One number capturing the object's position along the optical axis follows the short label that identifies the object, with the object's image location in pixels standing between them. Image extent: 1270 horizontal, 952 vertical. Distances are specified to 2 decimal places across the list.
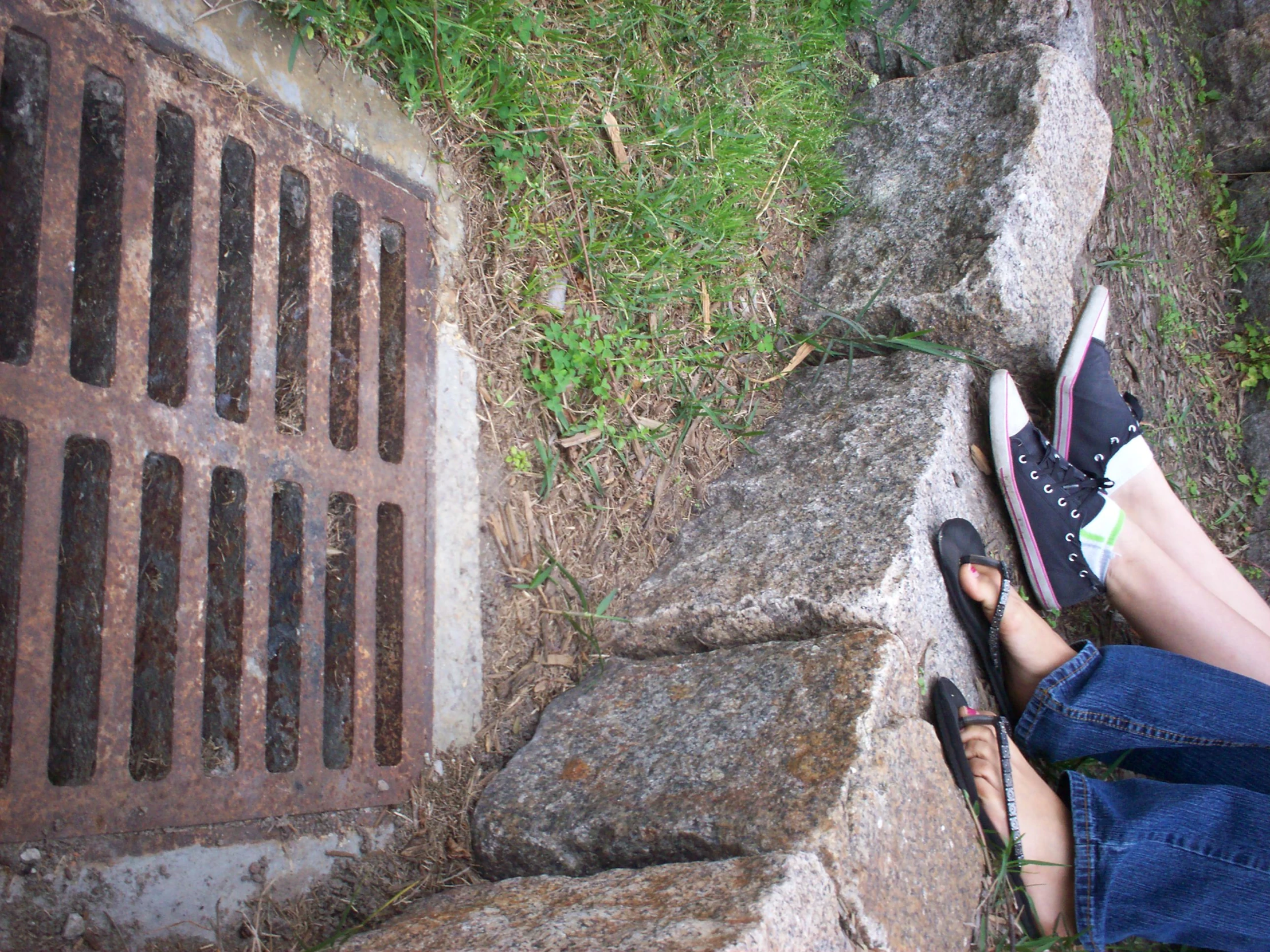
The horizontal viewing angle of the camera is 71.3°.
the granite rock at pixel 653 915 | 1.05
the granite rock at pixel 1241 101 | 3.12
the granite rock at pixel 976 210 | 1.98
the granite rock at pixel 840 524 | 1.57
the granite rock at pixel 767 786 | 1.26
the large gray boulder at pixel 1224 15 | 3.28
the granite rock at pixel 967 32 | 2.34
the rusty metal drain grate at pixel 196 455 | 1.13
